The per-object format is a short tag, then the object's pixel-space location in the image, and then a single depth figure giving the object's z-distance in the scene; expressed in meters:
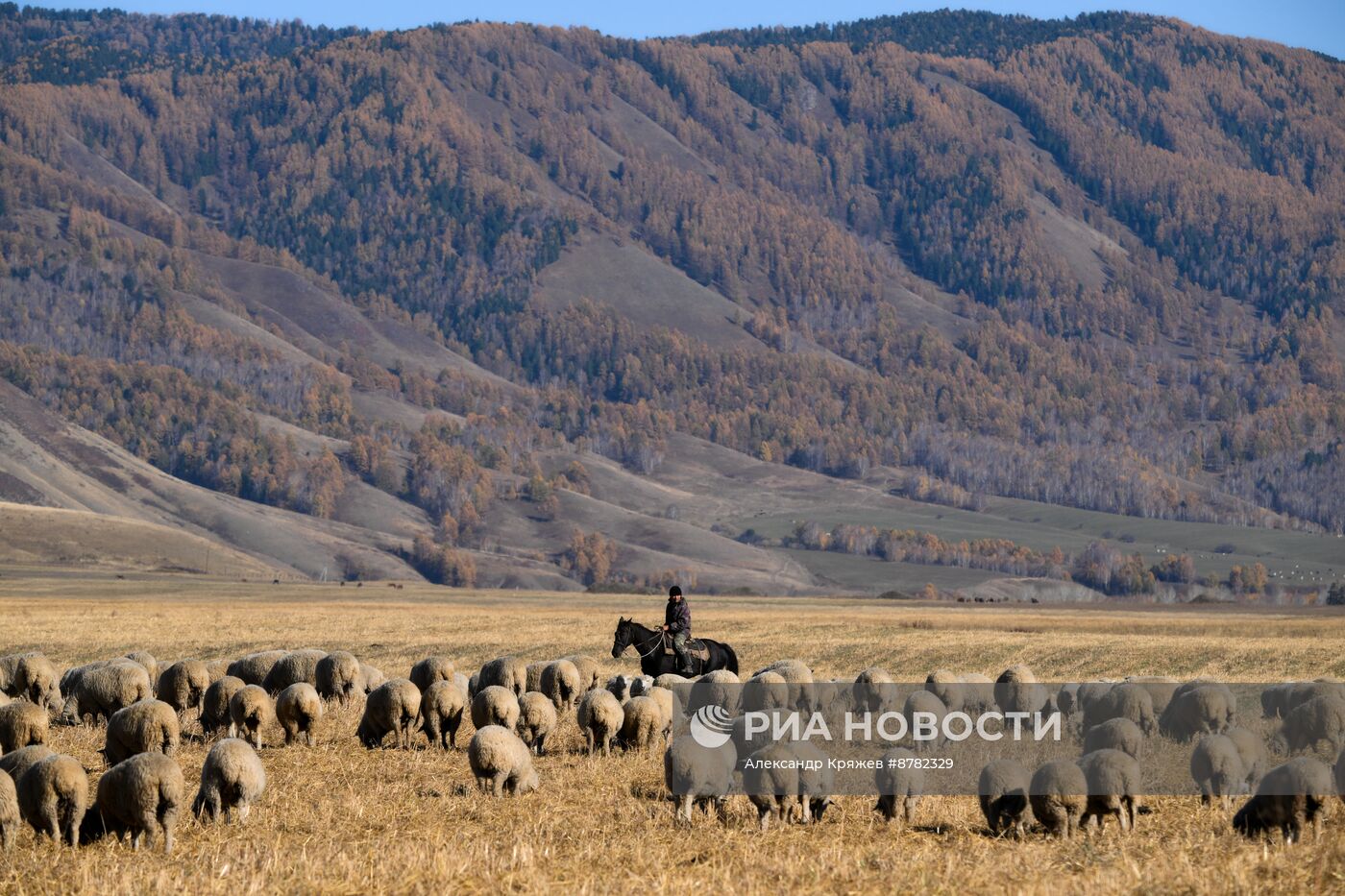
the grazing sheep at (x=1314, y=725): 23.42
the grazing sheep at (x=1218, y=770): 19.62
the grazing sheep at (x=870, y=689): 29.47
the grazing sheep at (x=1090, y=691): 27.11
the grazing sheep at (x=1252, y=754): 20.17
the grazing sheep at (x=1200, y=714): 25.33
